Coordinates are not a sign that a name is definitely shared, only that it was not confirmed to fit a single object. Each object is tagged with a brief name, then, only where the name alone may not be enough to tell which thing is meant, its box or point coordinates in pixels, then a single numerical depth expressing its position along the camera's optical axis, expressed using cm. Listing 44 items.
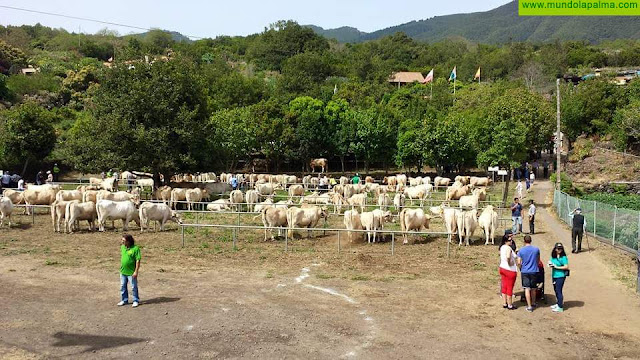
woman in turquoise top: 1311
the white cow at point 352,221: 2265
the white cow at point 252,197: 3078
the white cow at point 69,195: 2753
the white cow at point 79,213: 2283
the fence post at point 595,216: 2216
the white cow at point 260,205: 2723
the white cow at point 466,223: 2138
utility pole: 3125
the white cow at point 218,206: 2919
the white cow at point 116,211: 2306
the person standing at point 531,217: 2389
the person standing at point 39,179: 3888
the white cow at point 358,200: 2942
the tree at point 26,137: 4606
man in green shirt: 1306
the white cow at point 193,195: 3098
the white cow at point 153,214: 2334
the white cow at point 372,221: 2238
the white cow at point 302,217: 2280
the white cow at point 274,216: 2300
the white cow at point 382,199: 2993
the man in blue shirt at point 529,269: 1311
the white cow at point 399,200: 2953
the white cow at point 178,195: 3095
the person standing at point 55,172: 4676
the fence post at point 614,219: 2039
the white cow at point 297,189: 3509
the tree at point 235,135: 4831
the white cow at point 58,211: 2309
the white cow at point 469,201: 2888
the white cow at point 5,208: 2400
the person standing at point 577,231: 1959
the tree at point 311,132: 5278
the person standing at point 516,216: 2327
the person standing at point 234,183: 3638
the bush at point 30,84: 7731
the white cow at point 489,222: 2161
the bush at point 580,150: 4819
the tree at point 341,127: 5249
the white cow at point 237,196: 3100
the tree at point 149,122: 3338
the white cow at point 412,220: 2278
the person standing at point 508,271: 1321
